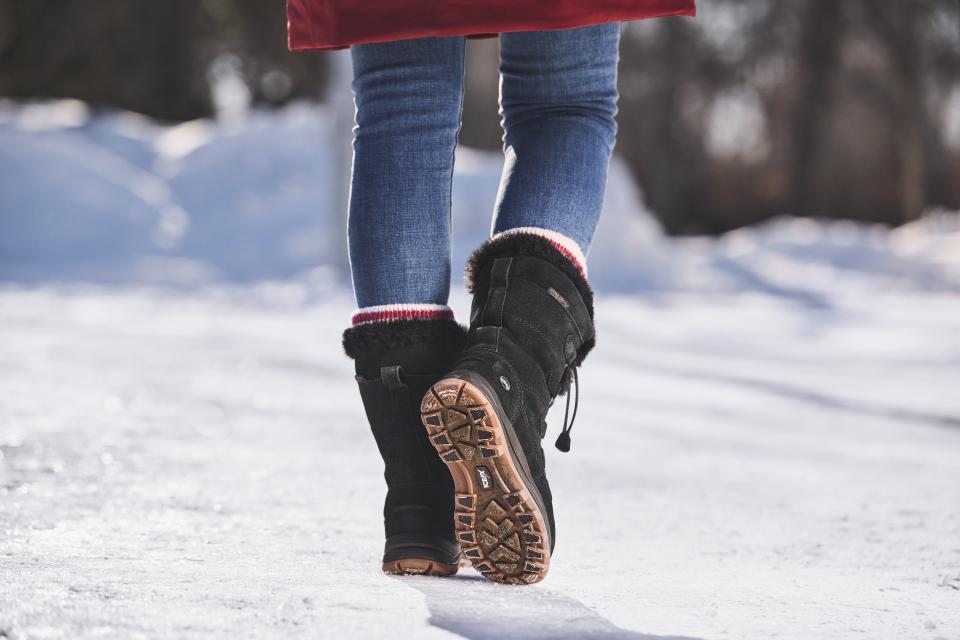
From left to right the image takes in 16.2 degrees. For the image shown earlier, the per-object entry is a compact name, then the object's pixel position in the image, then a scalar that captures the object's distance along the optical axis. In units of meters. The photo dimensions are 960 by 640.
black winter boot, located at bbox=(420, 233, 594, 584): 3.58
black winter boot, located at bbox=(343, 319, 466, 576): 3.69
